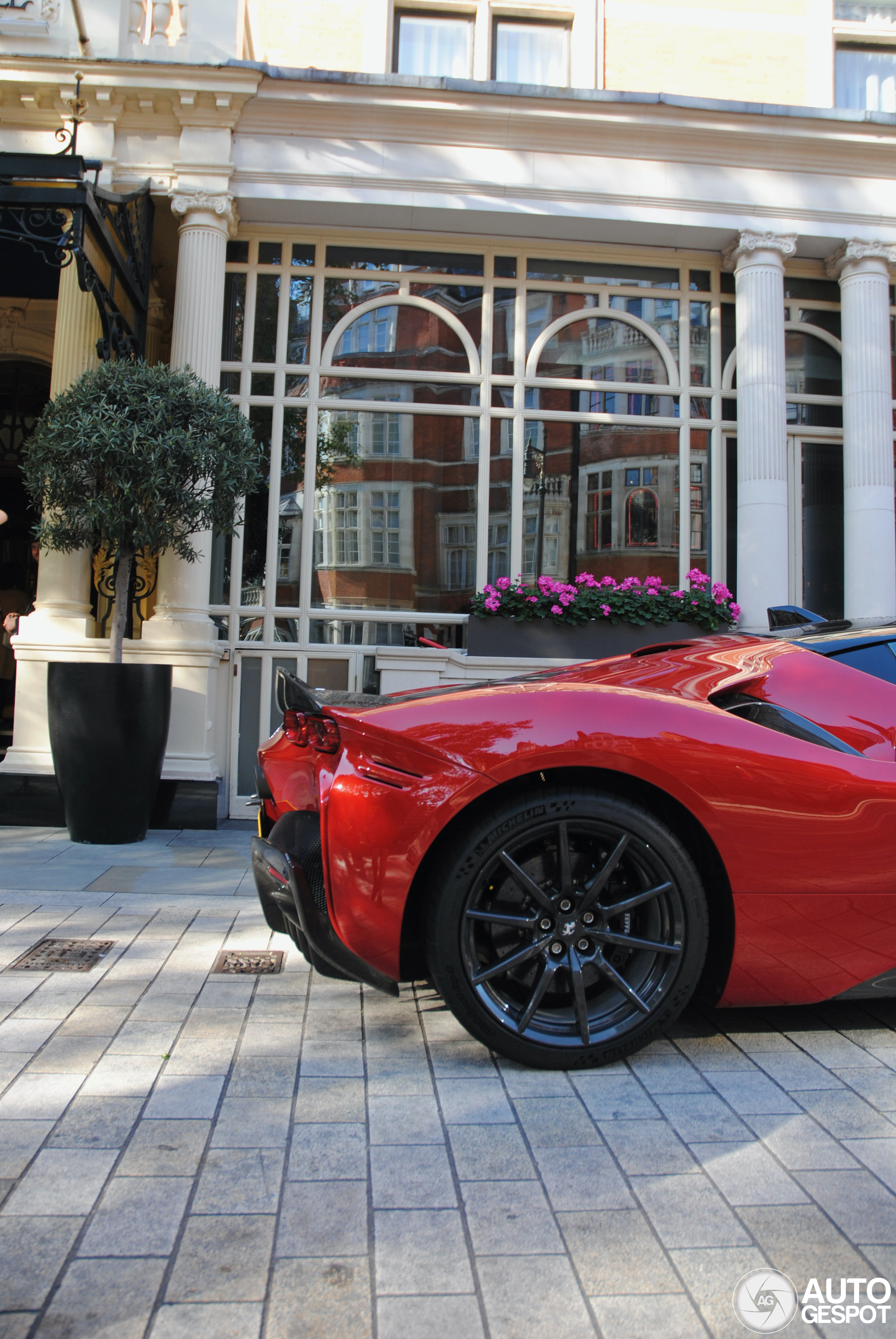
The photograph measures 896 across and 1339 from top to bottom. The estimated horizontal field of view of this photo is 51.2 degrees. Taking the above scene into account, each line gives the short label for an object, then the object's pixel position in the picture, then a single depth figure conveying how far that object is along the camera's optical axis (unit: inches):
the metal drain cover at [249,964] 140.3
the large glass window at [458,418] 324.8
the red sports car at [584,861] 100.1
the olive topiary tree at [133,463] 233.6
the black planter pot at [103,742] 238.2
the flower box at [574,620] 312.3
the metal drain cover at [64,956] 137.7
